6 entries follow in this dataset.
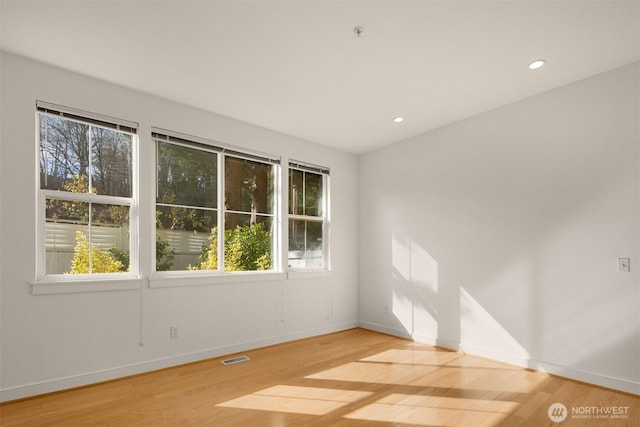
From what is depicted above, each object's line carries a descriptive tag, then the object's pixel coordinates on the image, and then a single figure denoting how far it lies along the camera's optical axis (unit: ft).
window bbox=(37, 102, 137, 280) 10.48
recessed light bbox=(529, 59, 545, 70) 10.78
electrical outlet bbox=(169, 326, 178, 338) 12.41
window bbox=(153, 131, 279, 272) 12.82
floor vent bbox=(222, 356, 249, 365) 12.99
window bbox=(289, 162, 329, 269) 16.85
